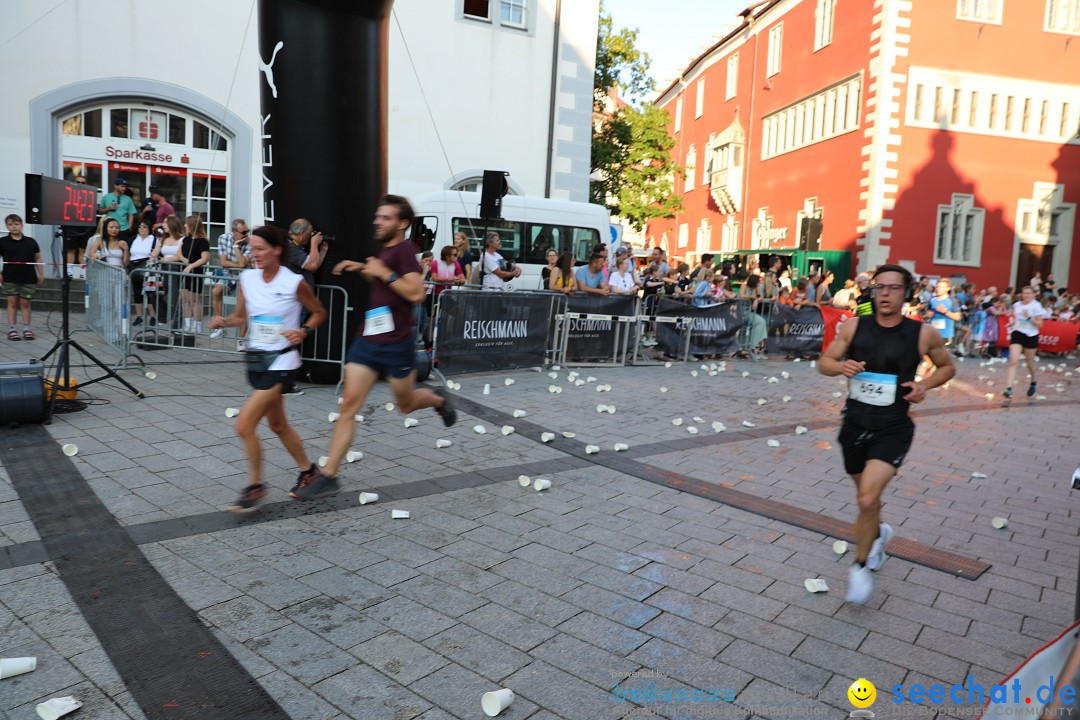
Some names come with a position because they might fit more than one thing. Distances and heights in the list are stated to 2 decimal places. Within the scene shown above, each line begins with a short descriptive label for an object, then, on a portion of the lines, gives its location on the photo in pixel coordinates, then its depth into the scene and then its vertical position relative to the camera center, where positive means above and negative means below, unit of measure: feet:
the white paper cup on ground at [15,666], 9.45 -5.09
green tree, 109.09 +18.64
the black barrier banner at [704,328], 46.42 -3.01
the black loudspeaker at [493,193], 38.73 +3.77
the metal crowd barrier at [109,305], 29.04 -2.18
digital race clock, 21.45 +1.33
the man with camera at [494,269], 43.52 +0.03
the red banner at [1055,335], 67.05 -3.48
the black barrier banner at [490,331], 32.99 -2.79
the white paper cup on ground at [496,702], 9.15 -5.09
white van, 49.93 +2.93
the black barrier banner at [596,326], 40.63 -2.75
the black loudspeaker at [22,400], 20.27 -3.95
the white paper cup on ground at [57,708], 8.62 -5.10
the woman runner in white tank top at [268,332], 15.42 -1.44
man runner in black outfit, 13.58 -1.81
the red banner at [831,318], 52.80 -2.24
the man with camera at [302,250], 27.40 +0.47
